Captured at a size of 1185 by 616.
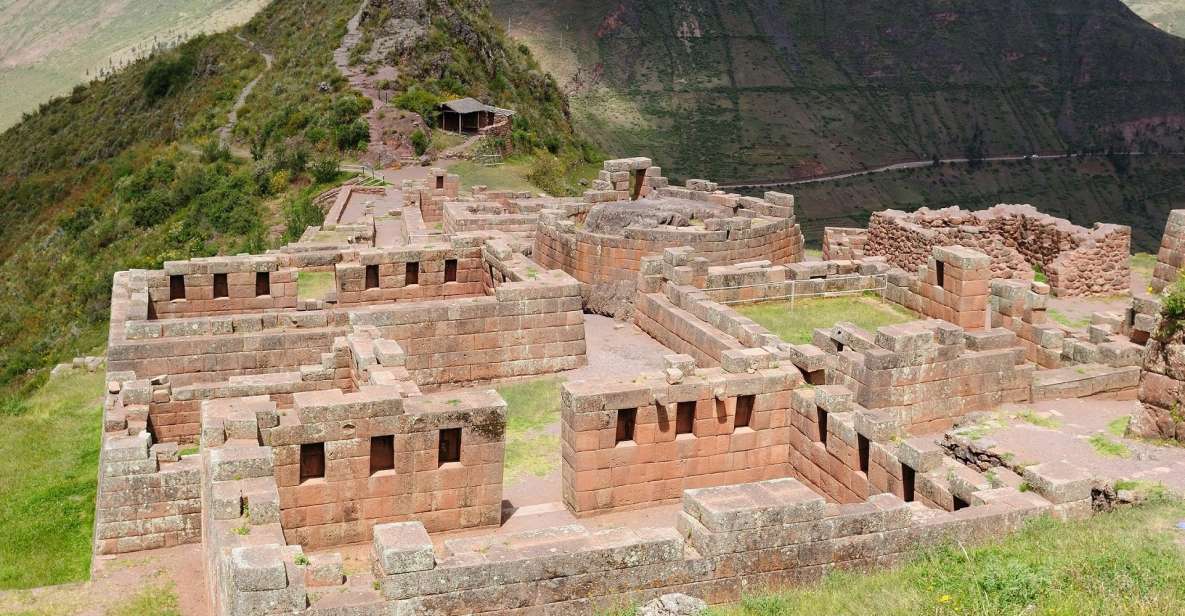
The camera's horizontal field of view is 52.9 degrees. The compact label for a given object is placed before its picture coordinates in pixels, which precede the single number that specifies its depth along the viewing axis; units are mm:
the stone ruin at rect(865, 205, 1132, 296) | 29891
